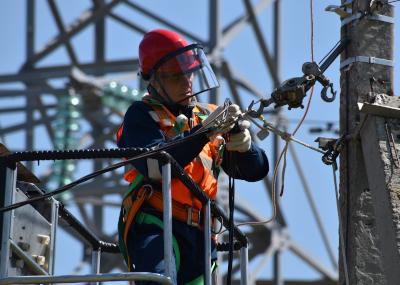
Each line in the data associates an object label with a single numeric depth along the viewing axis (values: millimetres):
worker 17141
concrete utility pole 17203
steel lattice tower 39031
